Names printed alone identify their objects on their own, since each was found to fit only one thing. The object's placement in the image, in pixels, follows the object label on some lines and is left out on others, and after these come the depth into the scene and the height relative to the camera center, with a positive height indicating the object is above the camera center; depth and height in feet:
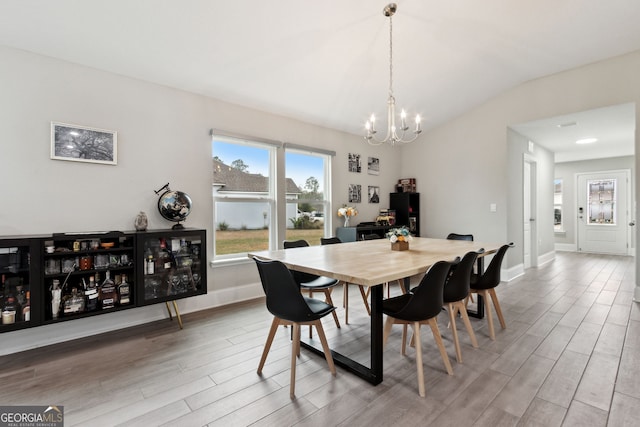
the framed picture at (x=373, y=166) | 17.92 +2.85
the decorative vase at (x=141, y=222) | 9.58 -0.27
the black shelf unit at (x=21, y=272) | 7.52 -1.54
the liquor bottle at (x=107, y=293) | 8.70 -2.35
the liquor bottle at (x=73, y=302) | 8.15 -2.45
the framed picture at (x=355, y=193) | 16.89 +1.11
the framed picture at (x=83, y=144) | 8.69 +2.14
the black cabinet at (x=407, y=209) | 18.40 +0.19
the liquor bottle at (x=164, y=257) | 9.86 -1.45
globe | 10.05 +0.26
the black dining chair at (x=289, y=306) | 6.00 -1.96
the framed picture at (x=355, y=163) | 16.89 +2.83
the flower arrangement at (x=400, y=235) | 9.29 -0.73
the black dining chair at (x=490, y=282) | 8.68 -2.14
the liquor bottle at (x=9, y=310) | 7.40 -2.41
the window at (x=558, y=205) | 26.27 +0.54
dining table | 5.87 -1.18
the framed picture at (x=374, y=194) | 17.95 +1.11
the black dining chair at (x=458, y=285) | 7.28 -1.85
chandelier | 8.84 +3.03
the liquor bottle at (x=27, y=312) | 7.59 -2.49
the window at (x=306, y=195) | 14.47 +0.90
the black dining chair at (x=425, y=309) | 6.11 -2.08
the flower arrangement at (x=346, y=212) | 15.67 +0.02
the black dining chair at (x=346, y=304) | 10.02 -3.17
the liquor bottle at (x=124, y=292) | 9.00 -2.38
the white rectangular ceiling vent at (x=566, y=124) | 14.66 +4.33
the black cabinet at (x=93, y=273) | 7.60 -1.74
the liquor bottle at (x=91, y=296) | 8.49 -2.36
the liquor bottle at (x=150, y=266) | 9.47 -1.68
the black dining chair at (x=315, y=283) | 8.99 -2.19
